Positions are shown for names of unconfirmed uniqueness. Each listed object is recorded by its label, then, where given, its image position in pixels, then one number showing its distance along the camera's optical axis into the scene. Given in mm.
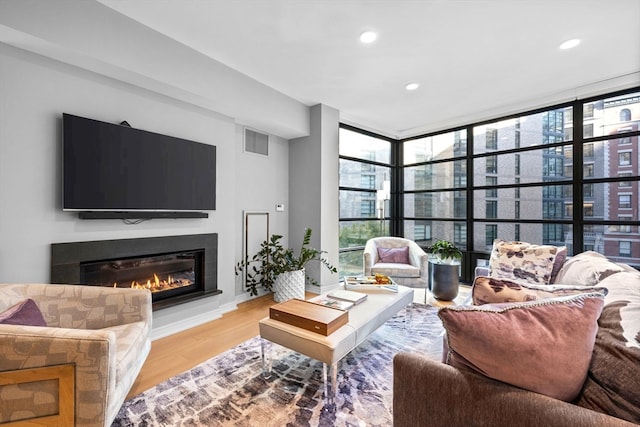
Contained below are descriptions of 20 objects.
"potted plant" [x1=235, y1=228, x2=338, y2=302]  3652
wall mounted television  2199
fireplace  2244
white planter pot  3633
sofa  805
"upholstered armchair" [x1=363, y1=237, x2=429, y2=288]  3686
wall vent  3833
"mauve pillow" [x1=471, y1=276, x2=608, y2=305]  1152
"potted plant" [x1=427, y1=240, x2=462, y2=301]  3740
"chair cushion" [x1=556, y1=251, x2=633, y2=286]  1806
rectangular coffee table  1735
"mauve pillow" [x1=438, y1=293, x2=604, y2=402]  855
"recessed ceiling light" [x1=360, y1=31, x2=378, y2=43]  2471
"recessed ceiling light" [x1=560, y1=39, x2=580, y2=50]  2570
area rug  1642
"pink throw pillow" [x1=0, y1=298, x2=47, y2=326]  1407
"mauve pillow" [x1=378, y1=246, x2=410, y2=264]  4160
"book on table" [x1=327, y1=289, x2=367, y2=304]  2432
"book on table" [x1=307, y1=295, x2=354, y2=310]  2252
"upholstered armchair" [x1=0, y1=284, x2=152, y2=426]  1204
